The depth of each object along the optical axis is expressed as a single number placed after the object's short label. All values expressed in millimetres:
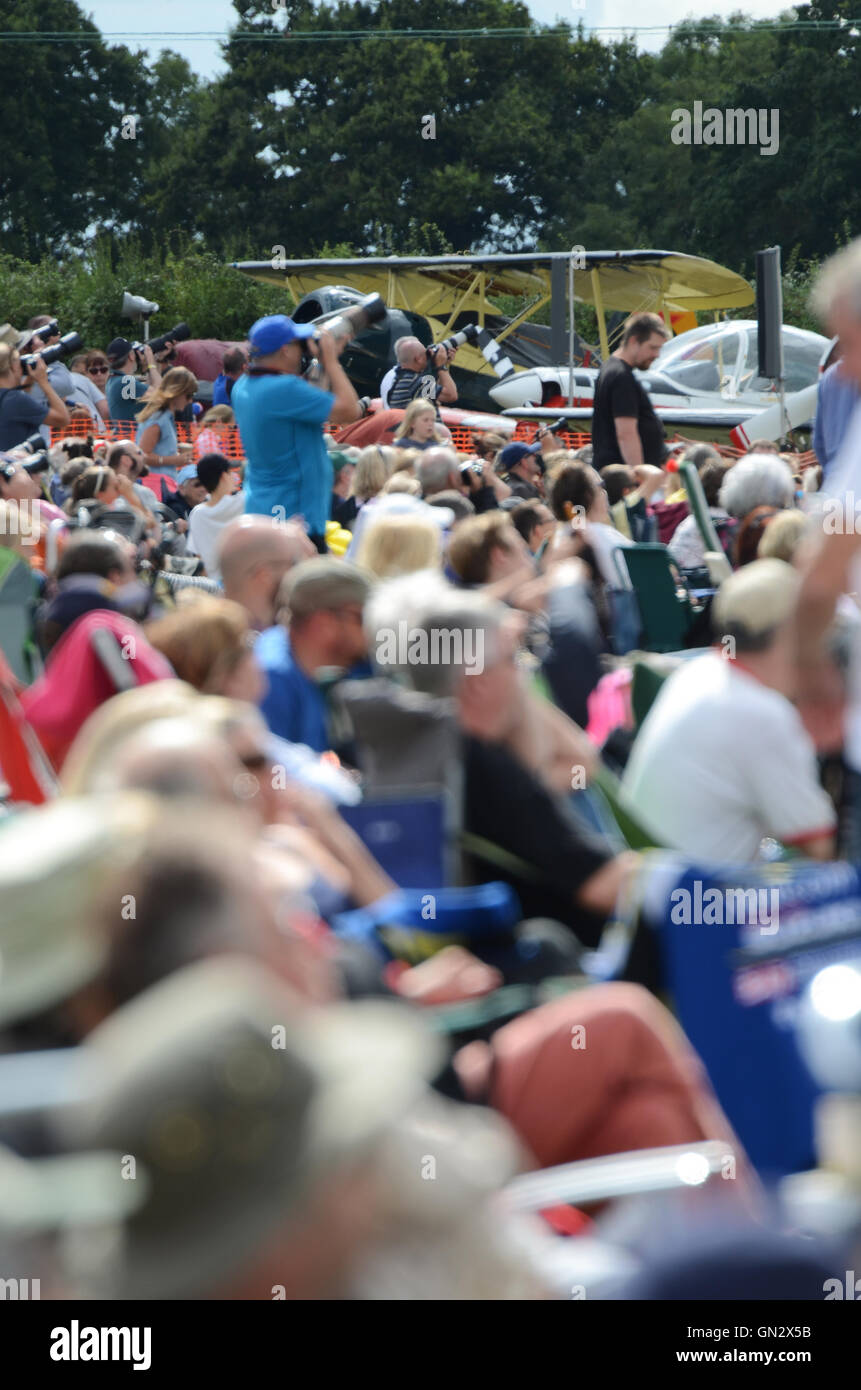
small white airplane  19108
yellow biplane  22094
